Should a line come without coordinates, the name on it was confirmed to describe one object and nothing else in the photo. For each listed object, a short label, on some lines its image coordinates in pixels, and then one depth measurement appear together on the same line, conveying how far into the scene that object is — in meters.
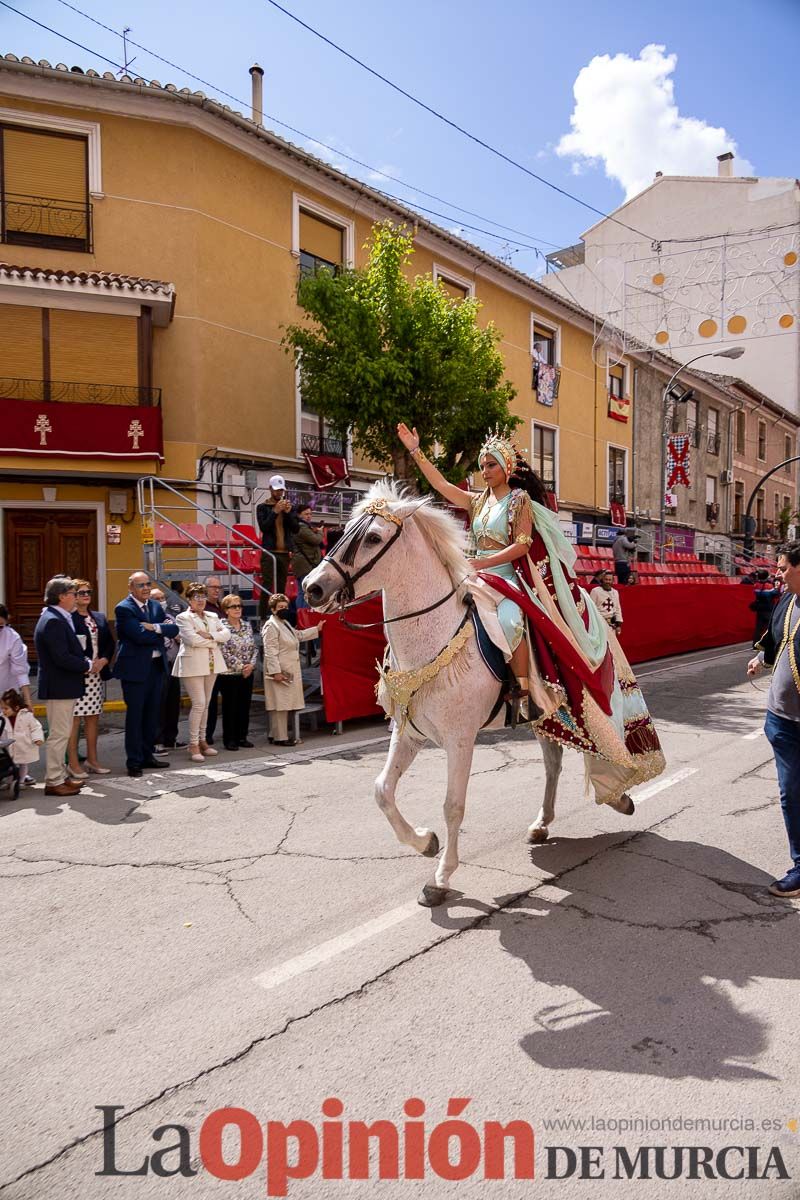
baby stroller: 6.87
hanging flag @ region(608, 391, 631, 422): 29.98
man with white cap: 11.01
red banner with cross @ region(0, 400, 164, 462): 14.37
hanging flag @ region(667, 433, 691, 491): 30.28
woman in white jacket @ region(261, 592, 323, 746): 8.98
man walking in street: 4.41
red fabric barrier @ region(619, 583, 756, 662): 16.16
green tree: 13.75
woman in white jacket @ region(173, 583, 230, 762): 8.38
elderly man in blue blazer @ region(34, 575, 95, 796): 7.00
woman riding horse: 4.73
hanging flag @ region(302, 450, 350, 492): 17.88
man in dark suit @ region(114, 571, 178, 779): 7.70
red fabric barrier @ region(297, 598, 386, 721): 9.38
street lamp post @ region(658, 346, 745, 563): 22.66
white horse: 4.23
